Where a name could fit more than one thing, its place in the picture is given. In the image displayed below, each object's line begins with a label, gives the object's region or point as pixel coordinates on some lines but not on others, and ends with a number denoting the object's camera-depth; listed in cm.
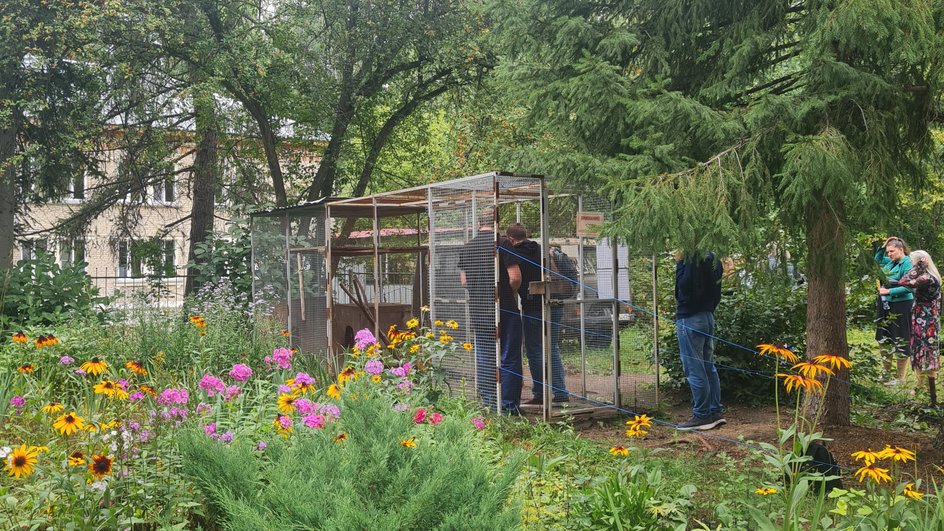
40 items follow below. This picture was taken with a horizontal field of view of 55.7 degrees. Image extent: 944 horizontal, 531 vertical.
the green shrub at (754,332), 922
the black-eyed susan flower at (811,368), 359
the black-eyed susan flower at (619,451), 429
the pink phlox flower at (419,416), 419
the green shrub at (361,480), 290
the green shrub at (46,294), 1016
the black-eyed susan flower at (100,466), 326
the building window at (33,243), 1638
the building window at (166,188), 1838
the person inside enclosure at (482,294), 826
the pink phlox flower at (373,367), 485
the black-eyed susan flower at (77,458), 330
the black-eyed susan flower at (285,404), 404
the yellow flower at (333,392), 427
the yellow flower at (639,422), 465
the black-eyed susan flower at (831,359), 369
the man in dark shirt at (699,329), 795
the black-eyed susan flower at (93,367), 395
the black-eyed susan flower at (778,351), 376
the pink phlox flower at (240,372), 444
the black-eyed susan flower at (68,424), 337
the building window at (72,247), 1789
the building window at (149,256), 1747
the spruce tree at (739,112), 586
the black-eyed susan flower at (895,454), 349
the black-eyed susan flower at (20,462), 315
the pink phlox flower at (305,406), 405
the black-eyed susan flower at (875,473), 342
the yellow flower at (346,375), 451
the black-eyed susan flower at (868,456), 347
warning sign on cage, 840
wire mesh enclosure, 828
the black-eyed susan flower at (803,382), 356
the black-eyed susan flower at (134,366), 414
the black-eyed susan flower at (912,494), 346
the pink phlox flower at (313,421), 375
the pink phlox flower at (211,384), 422
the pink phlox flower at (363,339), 554
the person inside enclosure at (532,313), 843
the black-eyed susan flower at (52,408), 370
